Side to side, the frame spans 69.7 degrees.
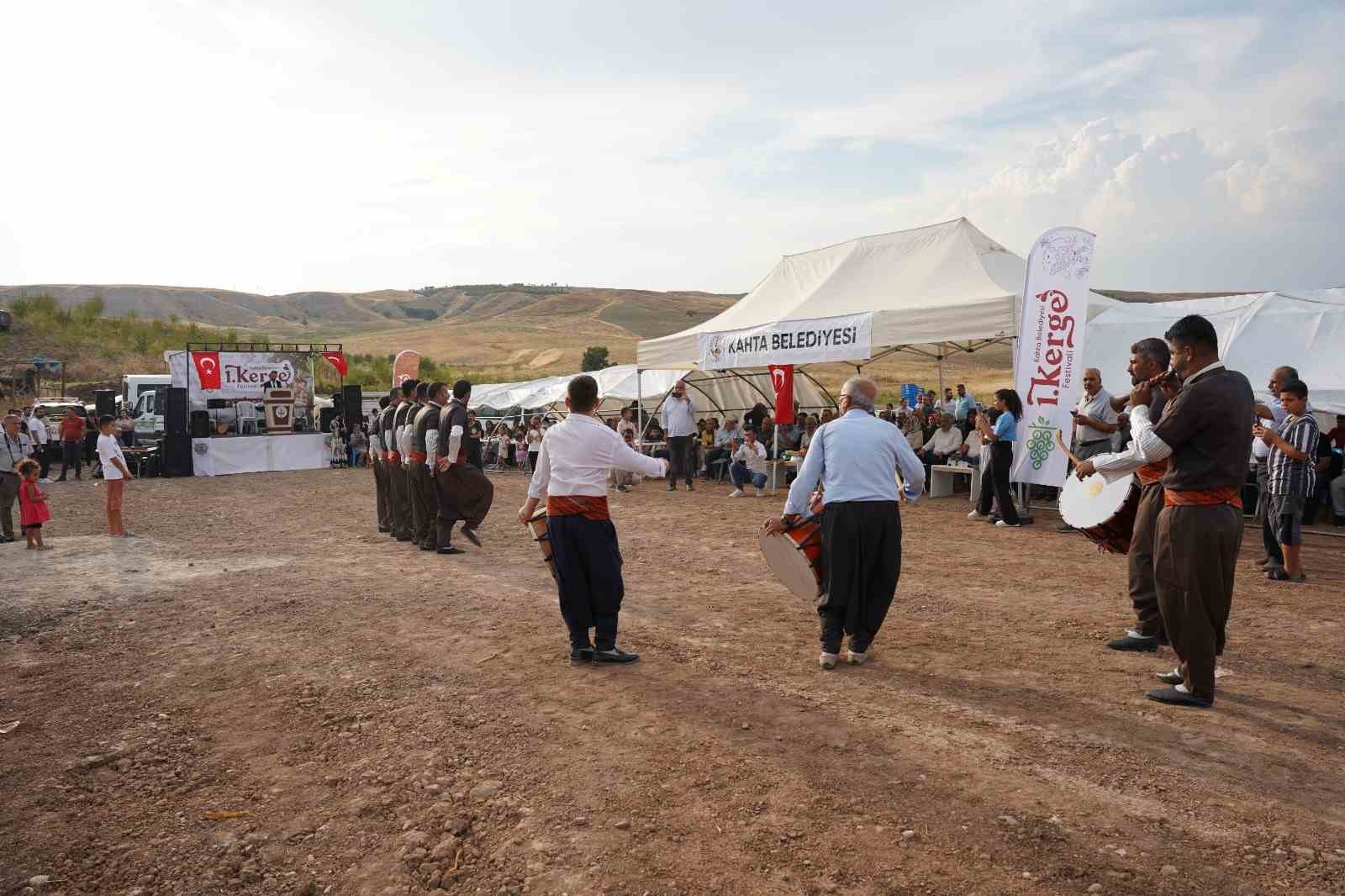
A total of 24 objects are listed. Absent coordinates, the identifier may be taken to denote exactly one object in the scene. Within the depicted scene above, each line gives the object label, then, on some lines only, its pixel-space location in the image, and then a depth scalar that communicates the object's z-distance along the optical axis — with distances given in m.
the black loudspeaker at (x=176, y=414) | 23.95
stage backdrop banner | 24.61
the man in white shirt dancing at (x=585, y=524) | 5.88
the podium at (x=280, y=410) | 25.91
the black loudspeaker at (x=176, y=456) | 24.07
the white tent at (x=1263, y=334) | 12.62
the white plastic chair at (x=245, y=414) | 25.75
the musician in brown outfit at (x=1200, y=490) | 4.75
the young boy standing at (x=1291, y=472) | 7.97
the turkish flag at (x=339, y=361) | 26.81
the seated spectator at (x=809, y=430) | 17.53
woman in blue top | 12.01
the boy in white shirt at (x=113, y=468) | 12.79
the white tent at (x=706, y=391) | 23.08
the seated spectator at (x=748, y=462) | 16.77
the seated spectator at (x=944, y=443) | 15.63
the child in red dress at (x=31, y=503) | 11.62
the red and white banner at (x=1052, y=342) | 11.24
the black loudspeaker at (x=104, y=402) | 26.83
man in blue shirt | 5.68
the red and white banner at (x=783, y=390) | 16.62
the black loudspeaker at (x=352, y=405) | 27.45
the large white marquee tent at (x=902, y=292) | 13.52
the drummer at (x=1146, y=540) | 5.97
